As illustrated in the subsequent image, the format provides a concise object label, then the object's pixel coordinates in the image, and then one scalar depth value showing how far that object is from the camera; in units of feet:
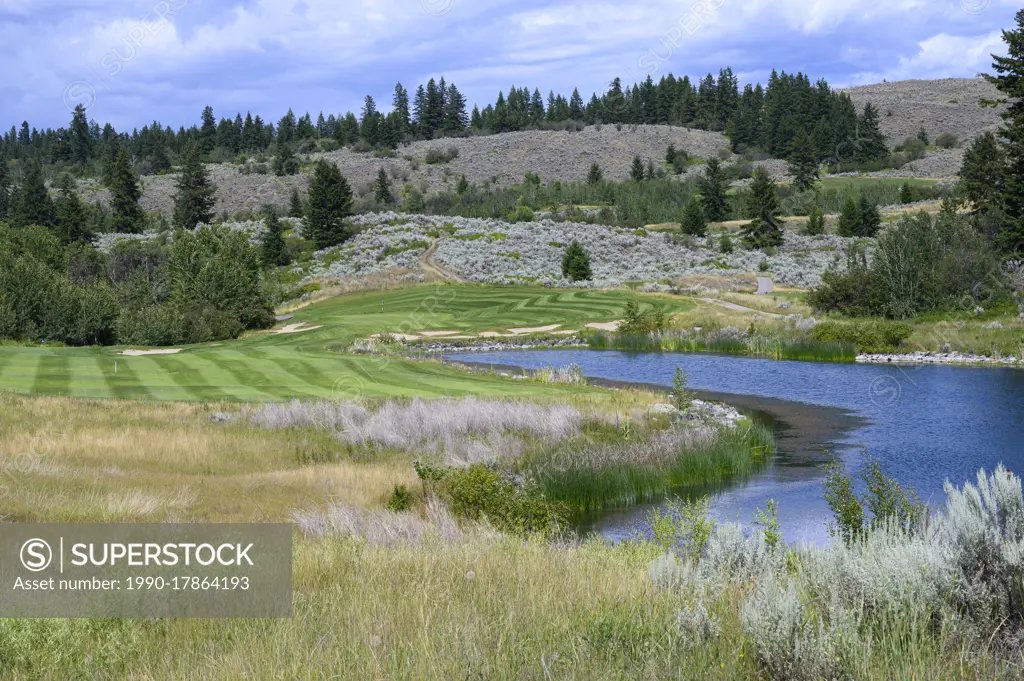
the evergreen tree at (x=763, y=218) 247.09
